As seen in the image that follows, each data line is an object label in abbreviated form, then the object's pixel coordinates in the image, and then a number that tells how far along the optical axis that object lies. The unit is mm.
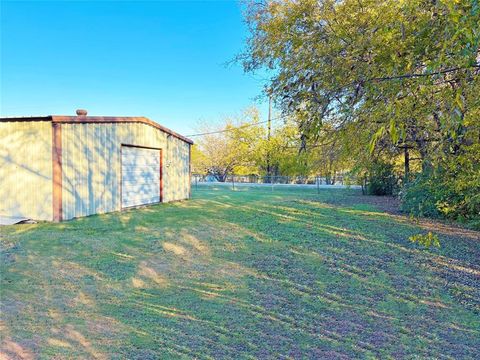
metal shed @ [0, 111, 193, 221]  9188
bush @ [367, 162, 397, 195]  17562
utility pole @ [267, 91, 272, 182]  31531
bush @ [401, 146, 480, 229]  5801
